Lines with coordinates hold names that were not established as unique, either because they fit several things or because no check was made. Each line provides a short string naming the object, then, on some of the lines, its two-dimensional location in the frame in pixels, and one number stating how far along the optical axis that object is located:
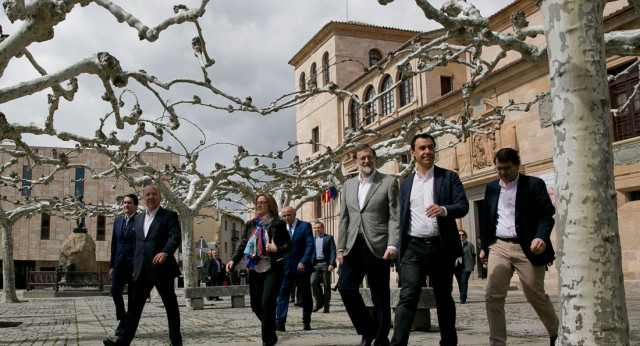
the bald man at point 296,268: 8.49
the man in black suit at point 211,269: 22.06
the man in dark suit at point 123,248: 7.59
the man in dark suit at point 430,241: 4.96
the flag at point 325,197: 32.00
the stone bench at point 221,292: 13.53
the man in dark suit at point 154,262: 6.27
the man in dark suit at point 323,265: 12.31
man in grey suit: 5.52
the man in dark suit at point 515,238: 5.02
